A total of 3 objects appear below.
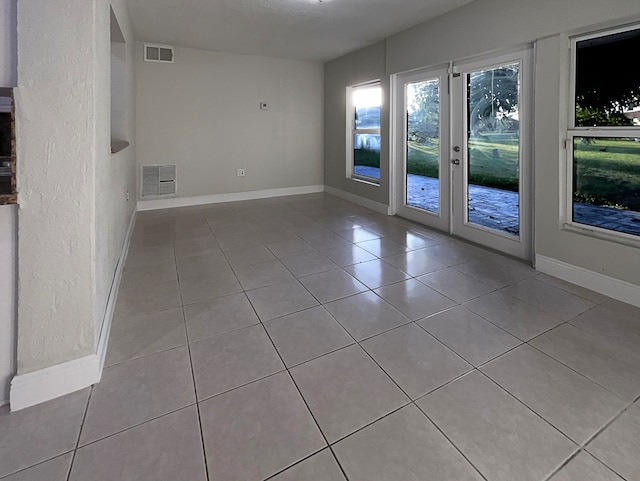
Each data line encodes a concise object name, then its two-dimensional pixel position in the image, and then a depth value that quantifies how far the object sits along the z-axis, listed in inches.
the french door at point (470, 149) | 130.9
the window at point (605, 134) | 98.6
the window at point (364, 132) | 219.3
